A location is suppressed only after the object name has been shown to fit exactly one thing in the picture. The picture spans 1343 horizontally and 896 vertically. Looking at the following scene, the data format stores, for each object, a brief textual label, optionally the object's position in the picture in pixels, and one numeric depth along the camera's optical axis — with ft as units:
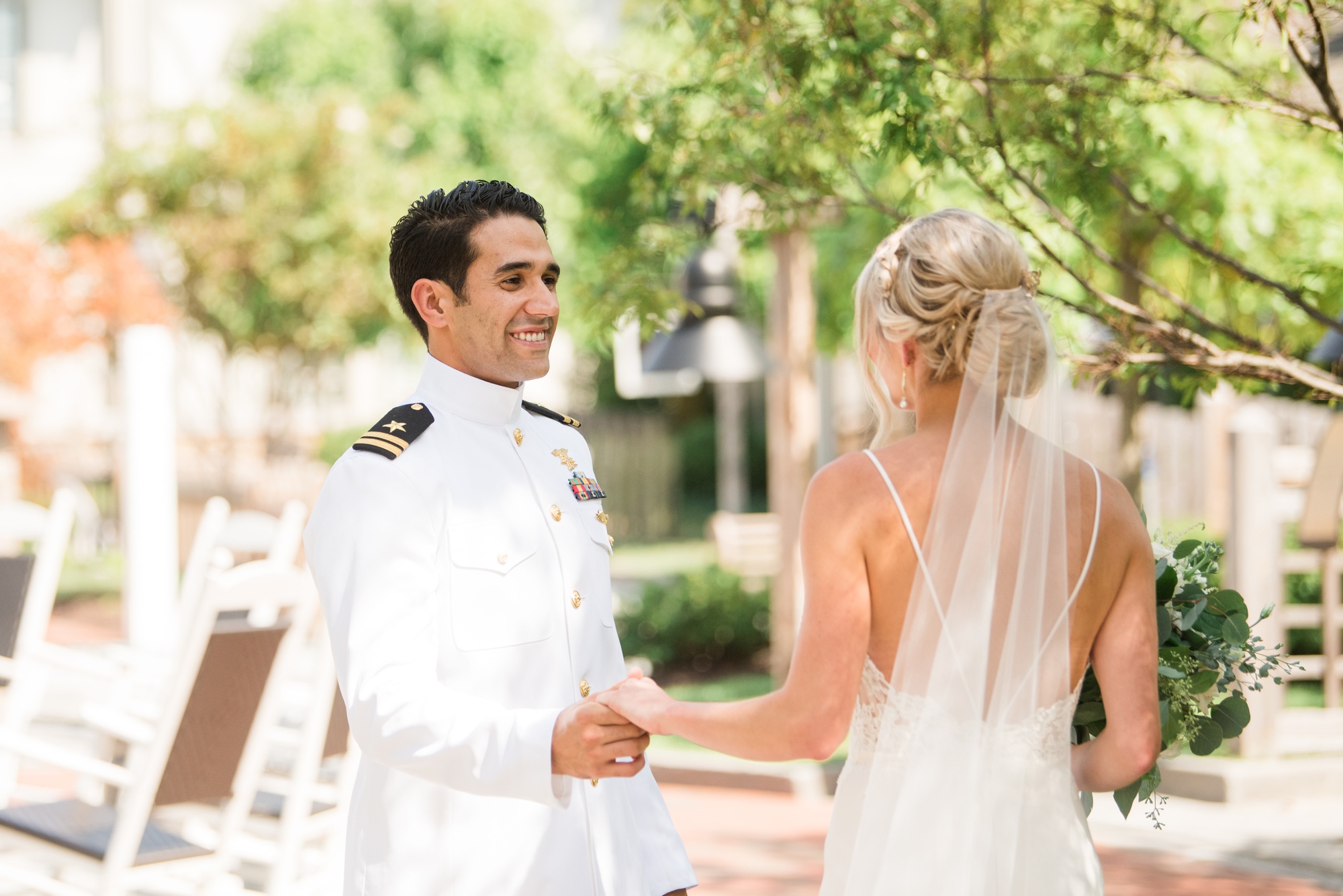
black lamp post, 28.40
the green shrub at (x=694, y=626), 31.30
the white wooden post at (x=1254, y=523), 22.38
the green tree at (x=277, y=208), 47.80
